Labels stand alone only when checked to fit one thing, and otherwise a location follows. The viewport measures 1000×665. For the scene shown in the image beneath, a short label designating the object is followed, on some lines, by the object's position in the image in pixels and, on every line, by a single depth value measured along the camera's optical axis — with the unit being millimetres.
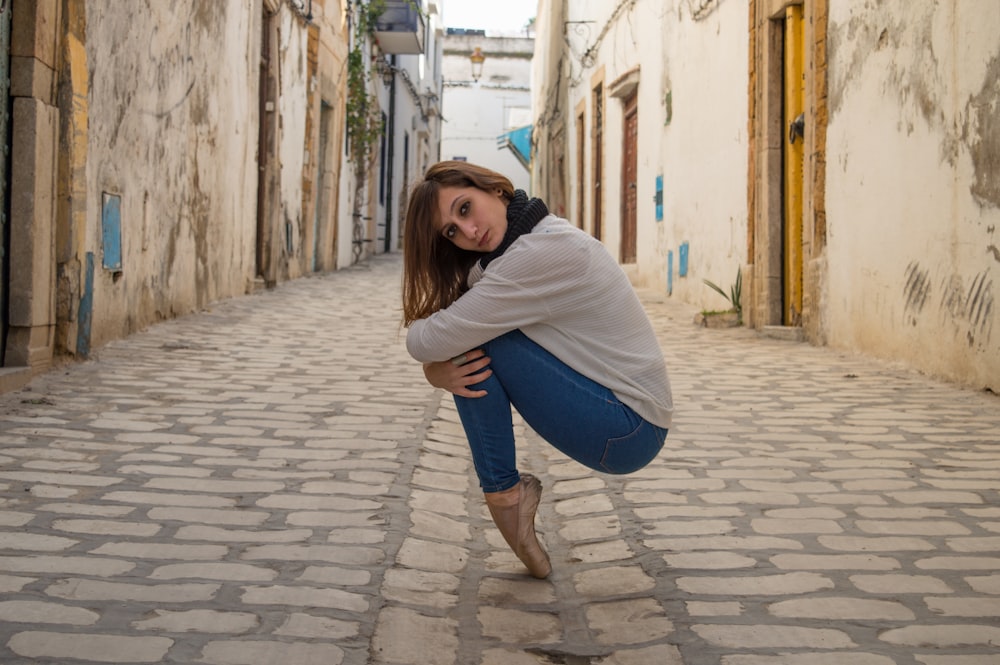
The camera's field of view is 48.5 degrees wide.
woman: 2648
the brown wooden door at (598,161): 17391
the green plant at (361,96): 16859
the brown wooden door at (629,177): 14787
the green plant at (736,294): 9117
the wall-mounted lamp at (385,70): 20484
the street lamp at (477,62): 32750
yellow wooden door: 8305
